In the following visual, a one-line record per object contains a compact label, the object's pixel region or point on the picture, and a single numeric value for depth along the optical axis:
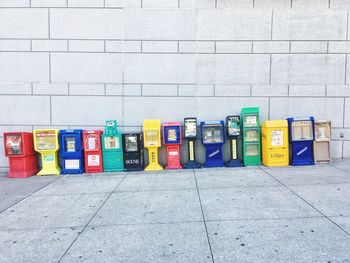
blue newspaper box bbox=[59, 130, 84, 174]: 7.14
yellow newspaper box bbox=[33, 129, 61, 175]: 7.14
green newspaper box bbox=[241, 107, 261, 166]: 7.36
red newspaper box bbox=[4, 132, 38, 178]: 6.98
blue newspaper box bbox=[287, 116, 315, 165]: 7.25
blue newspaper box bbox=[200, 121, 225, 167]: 7.29
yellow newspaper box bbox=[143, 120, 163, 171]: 7.21
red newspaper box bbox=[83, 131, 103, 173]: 7.16
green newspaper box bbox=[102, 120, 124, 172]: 7.15
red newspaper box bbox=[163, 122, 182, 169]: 7.20
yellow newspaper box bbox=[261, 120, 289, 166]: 7.24
